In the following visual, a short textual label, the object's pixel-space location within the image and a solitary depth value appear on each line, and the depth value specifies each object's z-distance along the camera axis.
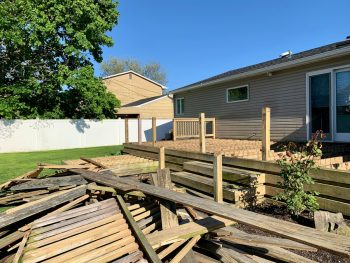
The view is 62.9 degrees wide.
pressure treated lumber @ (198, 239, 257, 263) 2.99
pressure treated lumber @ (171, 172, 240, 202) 5.11
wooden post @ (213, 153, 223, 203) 5.11
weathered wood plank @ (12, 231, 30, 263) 3.09
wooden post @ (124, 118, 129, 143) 11.84
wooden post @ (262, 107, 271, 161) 5.54
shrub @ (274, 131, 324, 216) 4.36
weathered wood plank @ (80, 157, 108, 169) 7.55
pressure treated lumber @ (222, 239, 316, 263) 3.05
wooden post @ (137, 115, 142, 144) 10.97
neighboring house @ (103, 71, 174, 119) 26.77
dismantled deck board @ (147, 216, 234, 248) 3.00
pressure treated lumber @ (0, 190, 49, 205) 5.11
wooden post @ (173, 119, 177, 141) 12.98
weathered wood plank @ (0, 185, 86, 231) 3.56
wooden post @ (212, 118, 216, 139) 13.09
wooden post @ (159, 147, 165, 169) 7.84
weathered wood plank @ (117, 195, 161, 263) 2.80
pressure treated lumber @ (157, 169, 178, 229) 3.56
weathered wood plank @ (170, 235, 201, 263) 2.85
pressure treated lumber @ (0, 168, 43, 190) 5.91
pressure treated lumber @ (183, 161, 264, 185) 5.21
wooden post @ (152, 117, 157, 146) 10.34
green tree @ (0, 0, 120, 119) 15.66
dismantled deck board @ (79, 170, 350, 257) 2.41
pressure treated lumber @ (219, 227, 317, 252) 3.24
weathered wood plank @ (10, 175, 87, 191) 5.11
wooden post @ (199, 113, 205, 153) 7.42
